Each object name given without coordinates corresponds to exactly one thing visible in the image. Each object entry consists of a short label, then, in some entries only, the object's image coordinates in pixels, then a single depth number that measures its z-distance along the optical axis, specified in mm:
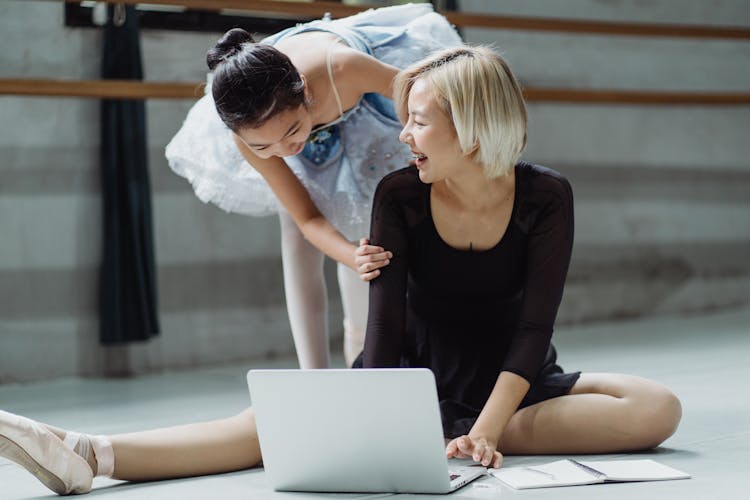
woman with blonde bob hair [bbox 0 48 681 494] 3415
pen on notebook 3332
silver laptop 3153
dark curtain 4998
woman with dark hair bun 3663
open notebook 3292
